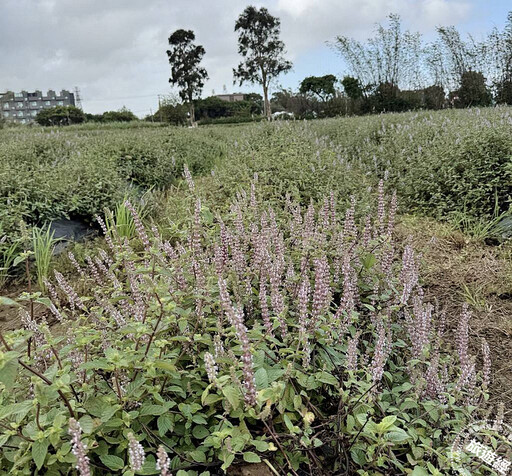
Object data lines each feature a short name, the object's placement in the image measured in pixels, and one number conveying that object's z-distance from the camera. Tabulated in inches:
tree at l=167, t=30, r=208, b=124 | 1455.5
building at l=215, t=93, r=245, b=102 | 2511.8
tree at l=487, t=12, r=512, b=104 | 738.2
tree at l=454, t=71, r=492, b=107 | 749.9
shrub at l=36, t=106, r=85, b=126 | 1635.1
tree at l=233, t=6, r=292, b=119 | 1270.9
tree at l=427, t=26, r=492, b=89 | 787.4
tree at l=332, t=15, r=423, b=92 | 868.0
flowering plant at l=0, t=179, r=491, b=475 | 49.5
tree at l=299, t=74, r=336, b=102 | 1414.4
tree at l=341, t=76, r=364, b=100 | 886.4
